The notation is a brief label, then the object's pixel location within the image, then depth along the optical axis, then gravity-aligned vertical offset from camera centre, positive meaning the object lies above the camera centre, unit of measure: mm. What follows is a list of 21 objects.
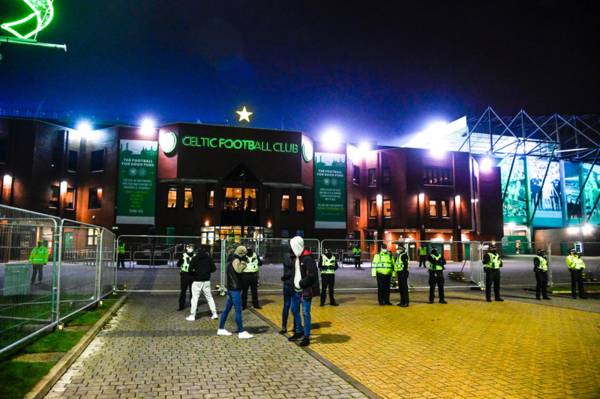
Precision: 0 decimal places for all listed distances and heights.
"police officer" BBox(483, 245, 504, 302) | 14555 -969
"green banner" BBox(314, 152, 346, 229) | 41594 +5110
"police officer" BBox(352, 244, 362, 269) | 27430 -936
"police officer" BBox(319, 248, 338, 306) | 13289 -1006
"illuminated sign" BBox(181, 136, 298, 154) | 39000 +9225
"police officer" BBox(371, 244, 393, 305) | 13594 -1103
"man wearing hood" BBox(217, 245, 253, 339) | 8531 -880
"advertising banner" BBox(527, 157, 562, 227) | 62406 +7578
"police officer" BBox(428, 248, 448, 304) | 14234 -1076
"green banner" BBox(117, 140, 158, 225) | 37219 +5218
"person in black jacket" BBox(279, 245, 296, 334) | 8492 -761
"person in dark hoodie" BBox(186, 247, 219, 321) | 10664 -998
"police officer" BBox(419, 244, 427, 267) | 21428 -673
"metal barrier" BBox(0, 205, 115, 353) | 6711 -637
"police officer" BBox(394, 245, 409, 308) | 13438 -1008
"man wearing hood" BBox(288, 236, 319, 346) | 8117 -861
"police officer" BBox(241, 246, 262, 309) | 12266 -1067
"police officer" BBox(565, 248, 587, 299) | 15609 -1050
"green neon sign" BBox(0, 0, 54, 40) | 12531 +6849
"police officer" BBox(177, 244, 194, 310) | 12409 -881
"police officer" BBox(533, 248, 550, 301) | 15219 -1128
